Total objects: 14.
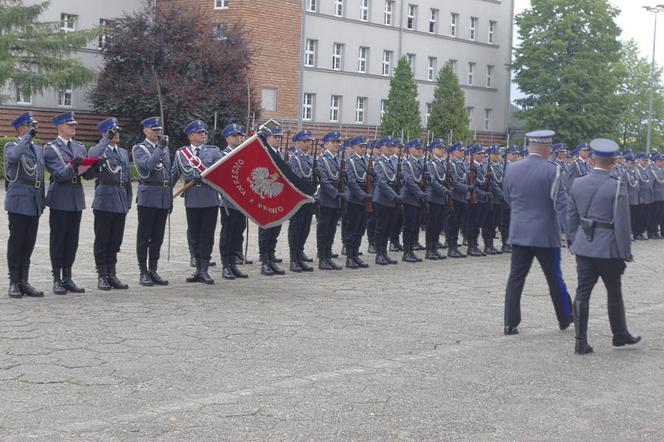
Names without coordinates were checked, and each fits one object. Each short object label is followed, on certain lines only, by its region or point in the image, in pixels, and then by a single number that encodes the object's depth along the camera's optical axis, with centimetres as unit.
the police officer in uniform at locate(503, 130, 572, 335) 990
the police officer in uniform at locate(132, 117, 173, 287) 1241
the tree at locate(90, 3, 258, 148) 4141
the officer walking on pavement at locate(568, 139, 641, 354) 909
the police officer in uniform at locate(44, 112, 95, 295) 1131
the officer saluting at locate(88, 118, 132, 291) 1193
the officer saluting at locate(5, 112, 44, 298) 1102
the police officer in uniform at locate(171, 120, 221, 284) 1285
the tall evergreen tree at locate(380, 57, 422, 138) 5078
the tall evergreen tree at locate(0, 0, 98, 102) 3884
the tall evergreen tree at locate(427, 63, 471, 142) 5369
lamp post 5598
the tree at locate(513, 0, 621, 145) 5956
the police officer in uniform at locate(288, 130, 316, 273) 1478
